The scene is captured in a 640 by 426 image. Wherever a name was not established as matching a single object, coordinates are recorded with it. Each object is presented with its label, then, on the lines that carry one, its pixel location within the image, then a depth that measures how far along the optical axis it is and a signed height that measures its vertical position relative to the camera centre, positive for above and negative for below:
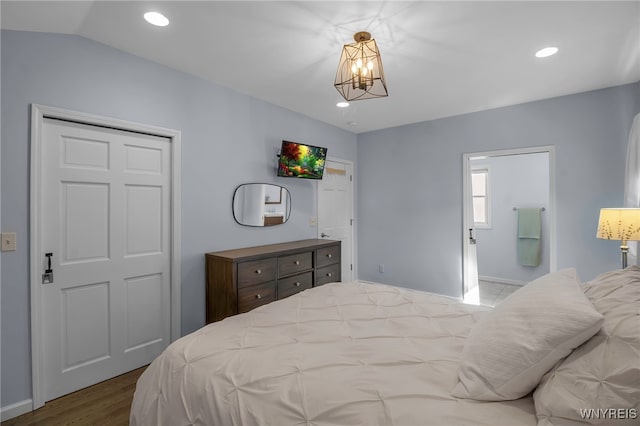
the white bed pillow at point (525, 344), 0.94 -0.44
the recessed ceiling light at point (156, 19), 1.92 +1.30
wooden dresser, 2.67 -0.61
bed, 0.97 -0.62
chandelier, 2.00 +1.08
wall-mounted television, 3.57 +0.67
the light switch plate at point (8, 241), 1.87 -0.17
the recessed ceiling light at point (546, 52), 2.34 +1.31
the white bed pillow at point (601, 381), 0.76 -0.47
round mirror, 3.24 +0.11
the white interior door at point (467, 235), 4.00 -0.30
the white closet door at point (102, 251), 2.10 -0.30
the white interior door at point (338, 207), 4.38 +0.09
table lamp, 2.41 -0.11
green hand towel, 4.90 -0.38
